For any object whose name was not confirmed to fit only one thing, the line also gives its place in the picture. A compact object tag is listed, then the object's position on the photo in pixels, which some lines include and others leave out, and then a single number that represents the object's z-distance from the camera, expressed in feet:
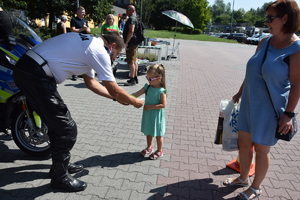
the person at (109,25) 25.12
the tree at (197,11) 217.36
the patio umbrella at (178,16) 37.19
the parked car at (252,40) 114.32
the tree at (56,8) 55.21
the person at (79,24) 25.25
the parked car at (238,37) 134.46
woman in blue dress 7.13
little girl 10.39
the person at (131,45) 22.62
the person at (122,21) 40.57
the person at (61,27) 26.13
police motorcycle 10.19
